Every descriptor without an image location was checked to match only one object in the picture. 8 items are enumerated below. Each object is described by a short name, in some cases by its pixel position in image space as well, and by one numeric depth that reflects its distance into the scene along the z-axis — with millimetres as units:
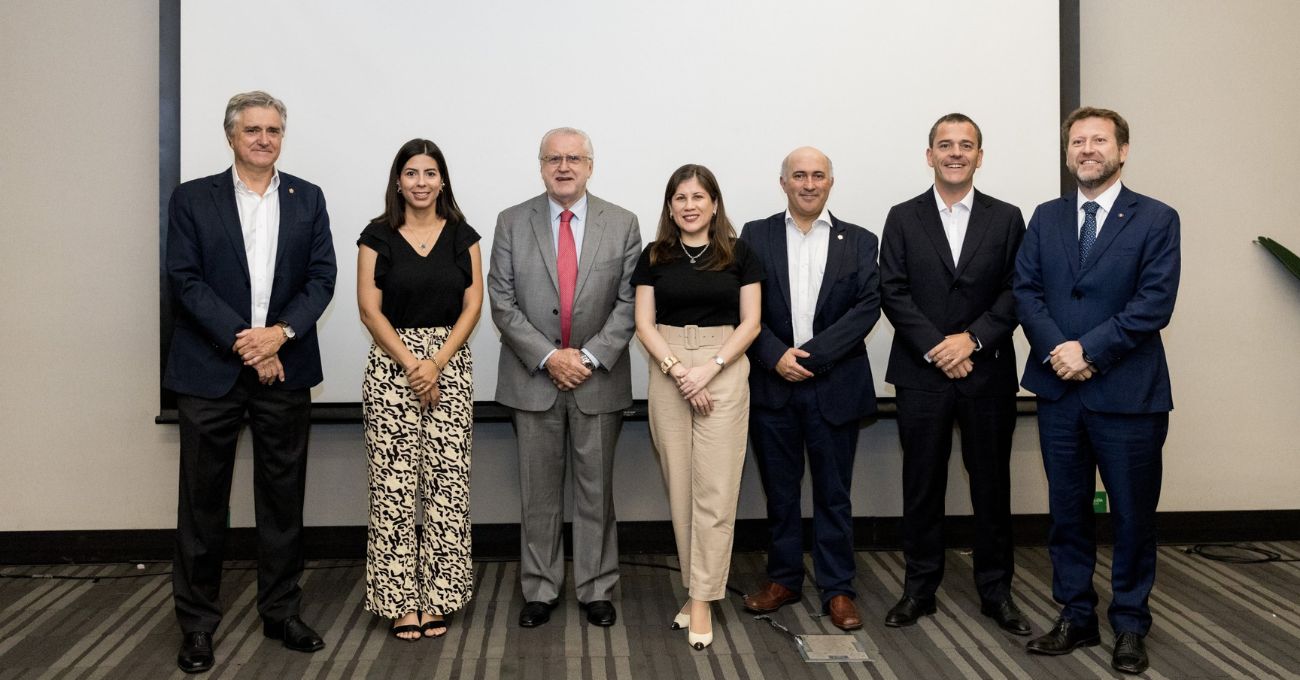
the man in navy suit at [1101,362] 3021
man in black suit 3334
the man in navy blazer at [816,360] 3356
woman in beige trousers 3221
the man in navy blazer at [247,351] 3111
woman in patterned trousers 3221
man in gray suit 3383
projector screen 4047
